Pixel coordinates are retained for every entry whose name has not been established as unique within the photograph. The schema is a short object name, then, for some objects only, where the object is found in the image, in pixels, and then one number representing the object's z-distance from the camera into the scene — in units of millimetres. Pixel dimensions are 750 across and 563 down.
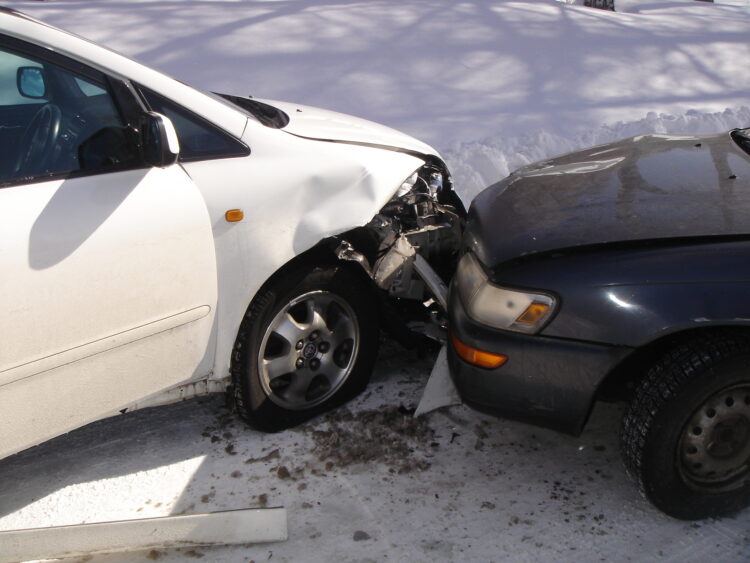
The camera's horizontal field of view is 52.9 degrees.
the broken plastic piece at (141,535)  2561
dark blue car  2391
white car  2445
